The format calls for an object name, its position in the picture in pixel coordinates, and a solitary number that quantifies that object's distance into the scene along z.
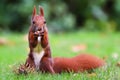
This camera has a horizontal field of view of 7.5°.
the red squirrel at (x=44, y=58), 8.27
